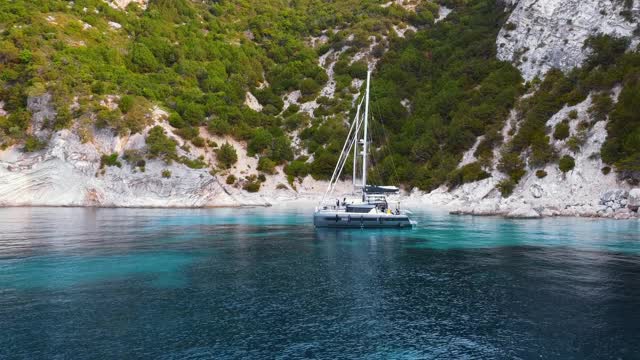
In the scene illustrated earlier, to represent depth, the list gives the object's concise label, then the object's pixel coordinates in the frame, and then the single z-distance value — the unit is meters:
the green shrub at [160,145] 79.50
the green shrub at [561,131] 72.12
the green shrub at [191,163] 79.59
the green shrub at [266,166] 95.81
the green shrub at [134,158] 78.25
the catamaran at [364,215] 47.06
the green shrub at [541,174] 69.62
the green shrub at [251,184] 91.08
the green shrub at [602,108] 69.88
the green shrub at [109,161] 77.81
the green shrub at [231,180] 90.44
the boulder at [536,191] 67.12
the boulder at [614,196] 58.51
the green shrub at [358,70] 120.51
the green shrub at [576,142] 69.12
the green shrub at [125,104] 83.69
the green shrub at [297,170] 98.06
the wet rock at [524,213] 58.75
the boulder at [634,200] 55.62
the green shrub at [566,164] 67.69
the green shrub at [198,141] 90.19
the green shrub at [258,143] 98.94
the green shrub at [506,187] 71.19
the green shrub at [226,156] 92.56
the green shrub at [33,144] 75.60
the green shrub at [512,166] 72.81
